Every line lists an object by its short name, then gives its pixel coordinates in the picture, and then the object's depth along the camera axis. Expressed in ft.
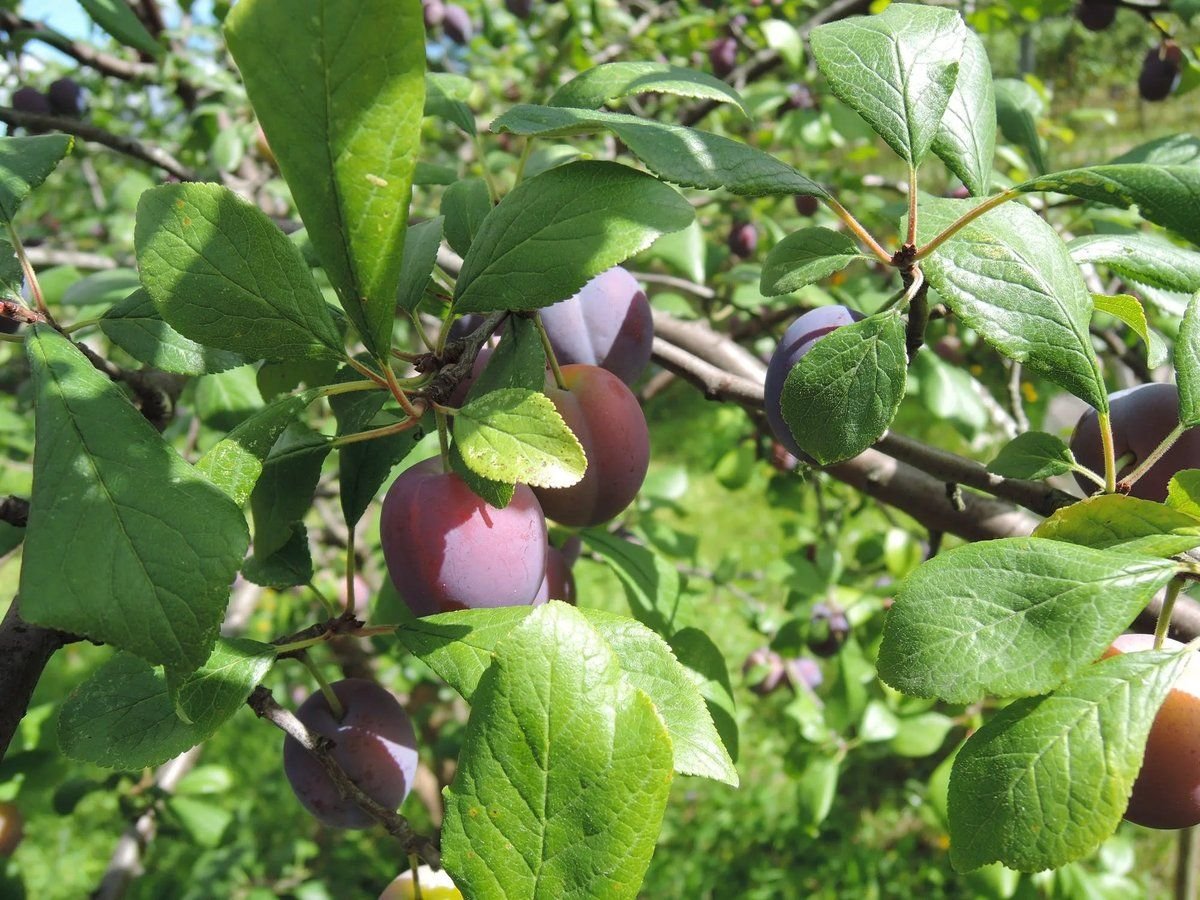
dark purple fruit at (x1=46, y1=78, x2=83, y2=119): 2.23
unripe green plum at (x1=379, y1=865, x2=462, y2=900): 0.94
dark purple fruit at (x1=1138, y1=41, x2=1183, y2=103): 2.09
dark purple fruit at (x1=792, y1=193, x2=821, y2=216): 2.25
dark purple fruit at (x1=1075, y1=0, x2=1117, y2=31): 2.22
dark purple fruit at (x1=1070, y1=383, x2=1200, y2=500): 0.81
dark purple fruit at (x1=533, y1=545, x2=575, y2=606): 0.97
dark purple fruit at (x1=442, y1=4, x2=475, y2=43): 3.16
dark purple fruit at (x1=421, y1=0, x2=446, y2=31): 2.84
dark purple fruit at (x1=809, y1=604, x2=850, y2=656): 1.89
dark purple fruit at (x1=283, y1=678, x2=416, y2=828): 0.96
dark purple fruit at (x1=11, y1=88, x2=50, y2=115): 2.19
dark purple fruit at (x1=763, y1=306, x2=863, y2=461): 0.83
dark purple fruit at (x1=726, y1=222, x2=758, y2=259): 2.28
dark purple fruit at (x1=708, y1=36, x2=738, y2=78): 2.66
